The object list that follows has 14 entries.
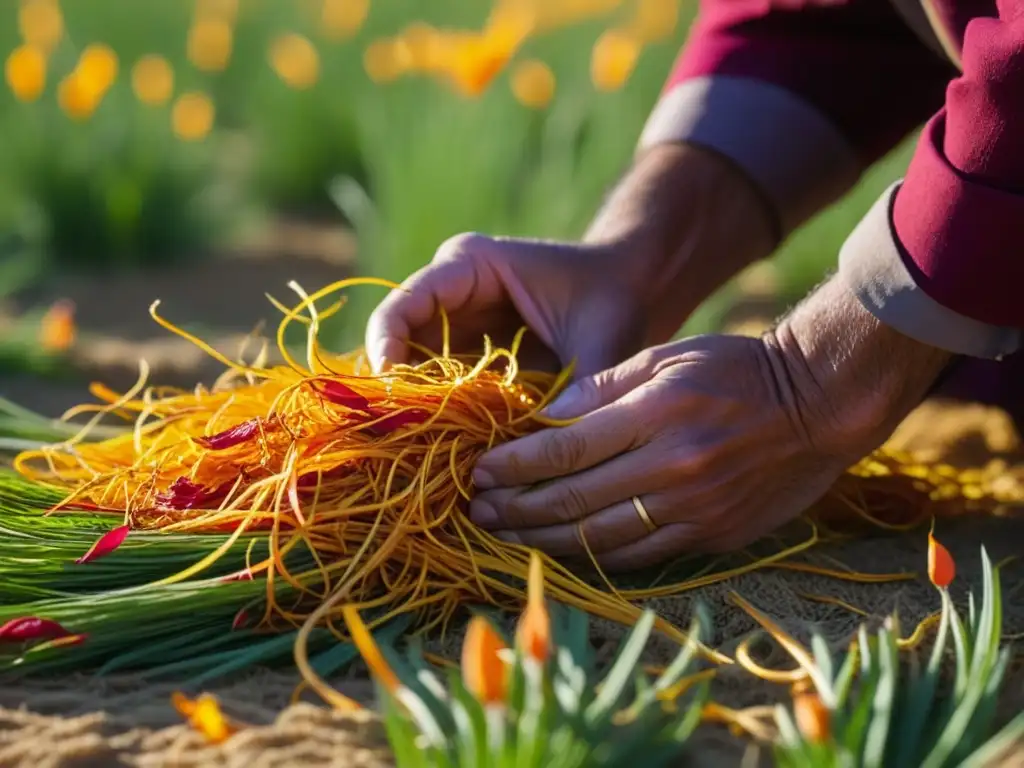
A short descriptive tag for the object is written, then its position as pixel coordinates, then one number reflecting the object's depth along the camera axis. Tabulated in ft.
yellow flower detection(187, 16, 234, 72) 14.05
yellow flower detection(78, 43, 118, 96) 10.42
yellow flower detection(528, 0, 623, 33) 15.87
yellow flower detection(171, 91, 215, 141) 12.13
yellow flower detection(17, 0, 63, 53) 12.92
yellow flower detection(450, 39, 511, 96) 9.22
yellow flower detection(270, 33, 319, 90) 13.52
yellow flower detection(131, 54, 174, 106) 12.21
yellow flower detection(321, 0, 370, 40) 15.61
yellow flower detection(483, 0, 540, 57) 9.36
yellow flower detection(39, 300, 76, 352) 8.00
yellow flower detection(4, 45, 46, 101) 10.37
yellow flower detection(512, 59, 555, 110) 11.25
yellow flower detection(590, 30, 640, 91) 9.92
